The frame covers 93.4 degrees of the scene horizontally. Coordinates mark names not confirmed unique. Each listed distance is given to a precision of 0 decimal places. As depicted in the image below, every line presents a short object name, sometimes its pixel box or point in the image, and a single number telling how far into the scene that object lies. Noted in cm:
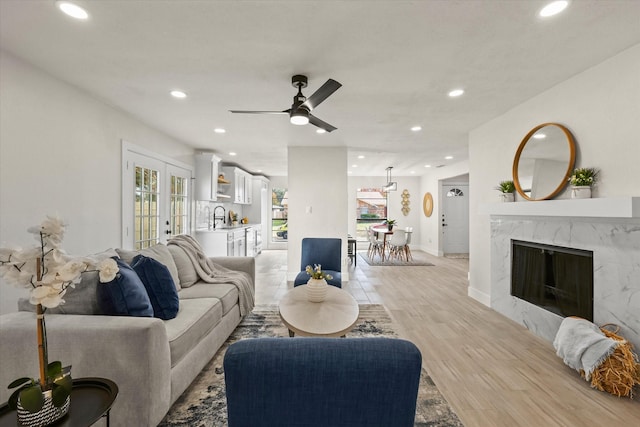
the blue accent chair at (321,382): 79
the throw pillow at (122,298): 182
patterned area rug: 185
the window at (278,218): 1001
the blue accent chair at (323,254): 402
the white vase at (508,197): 355
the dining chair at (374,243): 795
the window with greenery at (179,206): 502
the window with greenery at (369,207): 1034
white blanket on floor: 219
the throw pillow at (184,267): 313
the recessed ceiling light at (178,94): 302
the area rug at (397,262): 705
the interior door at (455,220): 897
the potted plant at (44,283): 104
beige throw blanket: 326
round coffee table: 203
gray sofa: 159
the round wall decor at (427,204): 921
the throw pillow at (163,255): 279
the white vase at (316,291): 251
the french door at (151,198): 380
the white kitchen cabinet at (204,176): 582
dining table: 766
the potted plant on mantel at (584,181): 257
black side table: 109
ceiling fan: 233
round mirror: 284
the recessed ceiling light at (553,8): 174
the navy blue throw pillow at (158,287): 219
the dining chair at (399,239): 736
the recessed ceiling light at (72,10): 177
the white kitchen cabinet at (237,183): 718
